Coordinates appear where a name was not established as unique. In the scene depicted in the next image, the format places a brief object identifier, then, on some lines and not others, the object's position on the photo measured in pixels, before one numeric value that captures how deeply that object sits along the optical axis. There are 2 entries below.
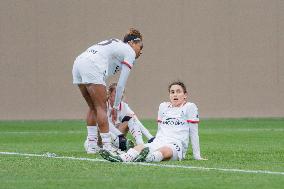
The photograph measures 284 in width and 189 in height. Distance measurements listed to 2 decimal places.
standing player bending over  21.58
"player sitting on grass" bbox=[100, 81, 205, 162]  19.95
